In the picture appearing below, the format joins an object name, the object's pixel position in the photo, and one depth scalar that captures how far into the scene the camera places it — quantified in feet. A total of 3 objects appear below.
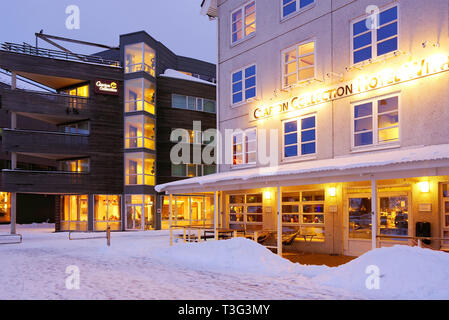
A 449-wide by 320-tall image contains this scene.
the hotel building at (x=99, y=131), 95.86
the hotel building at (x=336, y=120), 37.86
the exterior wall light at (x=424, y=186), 38.17
